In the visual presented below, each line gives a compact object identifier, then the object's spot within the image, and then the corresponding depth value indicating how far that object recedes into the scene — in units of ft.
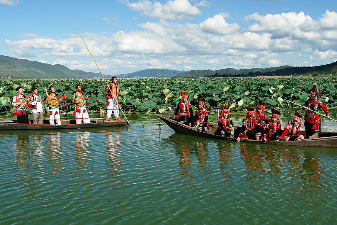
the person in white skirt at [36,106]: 57.82
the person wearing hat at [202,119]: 50.16
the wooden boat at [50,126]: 56.44
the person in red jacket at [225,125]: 46.50
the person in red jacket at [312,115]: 43.69
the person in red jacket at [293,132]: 42.91
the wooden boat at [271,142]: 41.42
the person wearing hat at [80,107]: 58.08
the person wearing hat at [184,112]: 55.47
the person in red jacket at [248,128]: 46.06
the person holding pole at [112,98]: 60.02
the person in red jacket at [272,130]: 44.18
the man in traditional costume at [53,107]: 57.26
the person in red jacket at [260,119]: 45.60
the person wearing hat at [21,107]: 57.21
